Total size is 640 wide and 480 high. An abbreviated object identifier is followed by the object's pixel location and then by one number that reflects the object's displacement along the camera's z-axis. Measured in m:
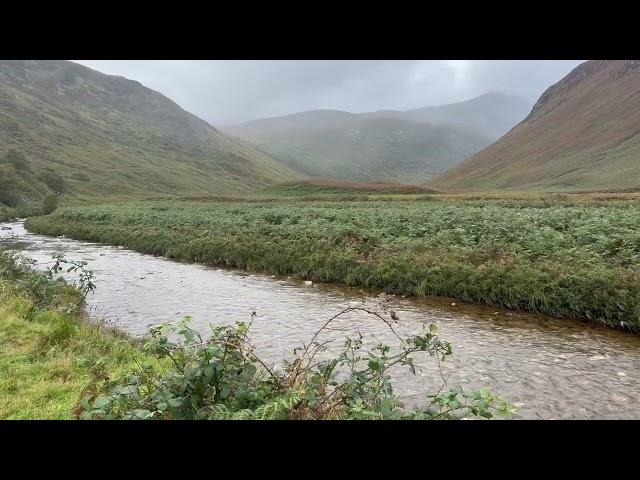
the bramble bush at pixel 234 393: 4.61
